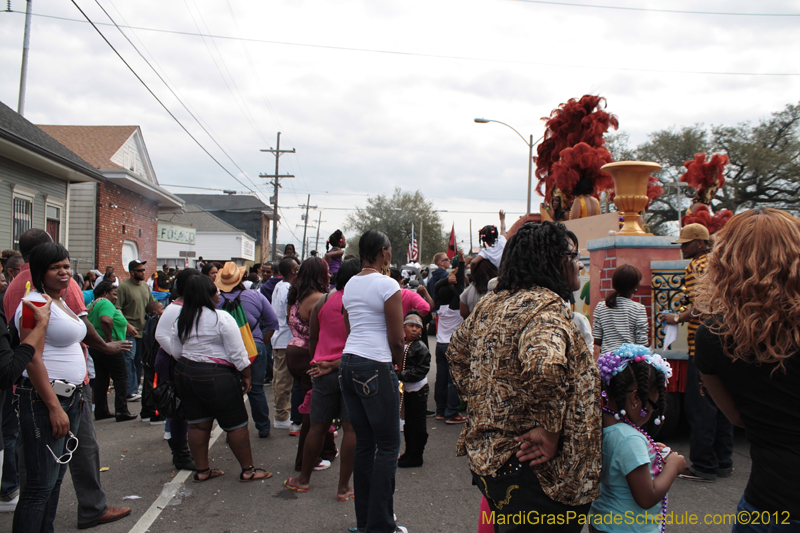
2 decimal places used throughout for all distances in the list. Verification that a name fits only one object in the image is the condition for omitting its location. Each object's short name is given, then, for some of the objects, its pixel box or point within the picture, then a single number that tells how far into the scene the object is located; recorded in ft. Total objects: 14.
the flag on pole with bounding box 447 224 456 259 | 45.16
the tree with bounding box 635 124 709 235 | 122.11
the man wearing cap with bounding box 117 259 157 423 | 26.63
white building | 153.48
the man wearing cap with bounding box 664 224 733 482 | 14.29
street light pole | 75.82
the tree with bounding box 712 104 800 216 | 105.09
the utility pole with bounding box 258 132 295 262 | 115.65
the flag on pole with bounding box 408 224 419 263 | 82.38
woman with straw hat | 18.45
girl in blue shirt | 6.90
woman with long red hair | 5.60
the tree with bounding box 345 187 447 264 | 193.77
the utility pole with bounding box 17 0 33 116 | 55.06
